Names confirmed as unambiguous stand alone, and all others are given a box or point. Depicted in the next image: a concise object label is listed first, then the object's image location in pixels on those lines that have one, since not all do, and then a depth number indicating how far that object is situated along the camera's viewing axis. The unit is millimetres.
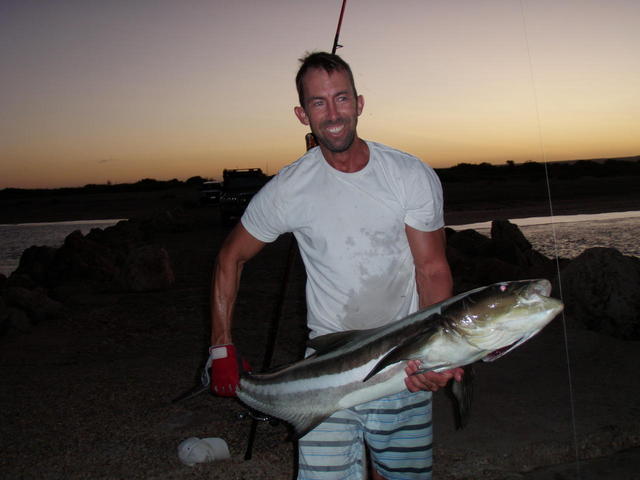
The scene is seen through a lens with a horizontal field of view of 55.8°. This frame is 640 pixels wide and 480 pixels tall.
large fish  2441
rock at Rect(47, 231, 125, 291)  11120
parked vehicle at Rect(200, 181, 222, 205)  36375
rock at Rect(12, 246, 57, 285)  11984
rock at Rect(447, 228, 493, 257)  11453
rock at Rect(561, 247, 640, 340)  6244
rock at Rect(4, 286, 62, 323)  8180
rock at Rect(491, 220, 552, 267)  10812
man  3047
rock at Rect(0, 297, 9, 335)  7417
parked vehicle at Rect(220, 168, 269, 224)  22625
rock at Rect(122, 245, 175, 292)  9914
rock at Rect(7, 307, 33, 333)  7520
